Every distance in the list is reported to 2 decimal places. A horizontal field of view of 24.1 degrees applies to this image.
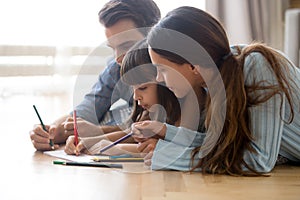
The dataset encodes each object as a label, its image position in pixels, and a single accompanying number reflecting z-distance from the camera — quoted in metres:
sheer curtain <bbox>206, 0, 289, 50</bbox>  3.33
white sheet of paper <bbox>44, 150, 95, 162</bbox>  1.81
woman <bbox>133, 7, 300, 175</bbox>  1.65
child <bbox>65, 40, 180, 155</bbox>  1.83
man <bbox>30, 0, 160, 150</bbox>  2.00
